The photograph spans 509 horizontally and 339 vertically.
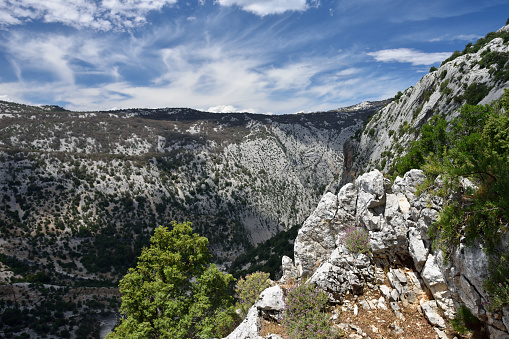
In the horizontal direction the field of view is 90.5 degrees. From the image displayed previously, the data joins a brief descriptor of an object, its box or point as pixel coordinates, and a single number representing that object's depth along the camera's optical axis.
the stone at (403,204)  10.34
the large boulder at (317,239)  13.43
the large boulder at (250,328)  9.11
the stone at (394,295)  8.54
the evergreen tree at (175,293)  12.62
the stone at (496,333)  5.72
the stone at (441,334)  6.95
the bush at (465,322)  6.53
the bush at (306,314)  7.77
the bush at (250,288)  15.17
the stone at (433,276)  7.62
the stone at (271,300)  9.60
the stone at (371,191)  11.51
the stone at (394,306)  8.28
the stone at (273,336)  8.29
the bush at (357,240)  10.37
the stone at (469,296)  6.27
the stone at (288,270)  15.72
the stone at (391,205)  10.45
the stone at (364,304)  8.72
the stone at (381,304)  8.55
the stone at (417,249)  8.36
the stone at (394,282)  8.66
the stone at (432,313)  7.31
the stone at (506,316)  5.51
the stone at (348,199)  13.49
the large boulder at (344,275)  9.35
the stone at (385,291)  8.77
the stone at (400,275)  8.77
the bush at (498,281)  5.46
